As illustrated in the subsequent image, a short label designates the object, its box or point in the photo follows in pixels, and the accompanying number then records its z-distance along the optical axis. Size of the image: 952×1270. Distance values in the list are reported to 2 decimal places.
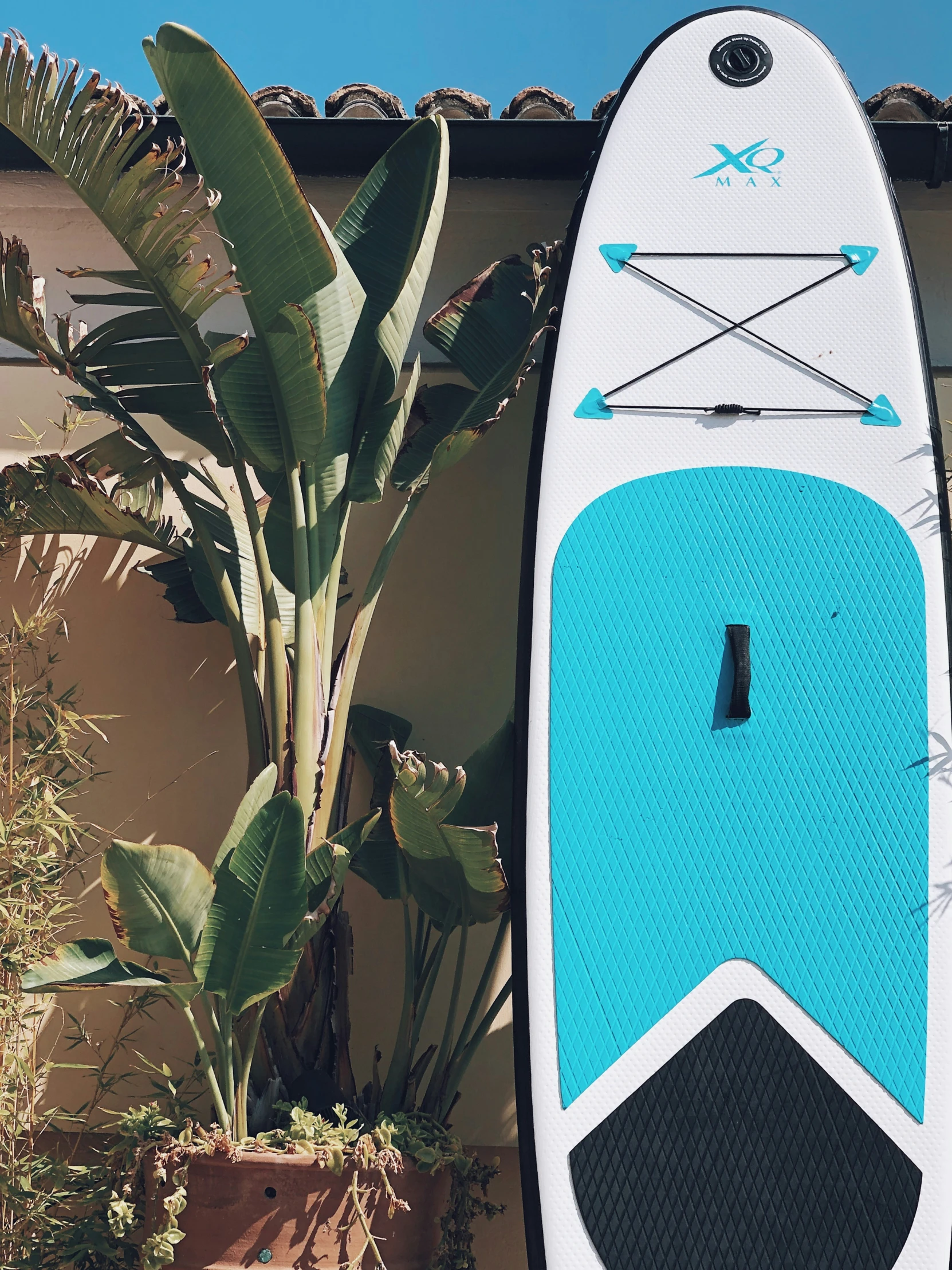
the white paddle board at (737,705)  2.42
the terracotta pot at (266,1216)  2.33
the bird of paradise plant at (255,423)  2.32
